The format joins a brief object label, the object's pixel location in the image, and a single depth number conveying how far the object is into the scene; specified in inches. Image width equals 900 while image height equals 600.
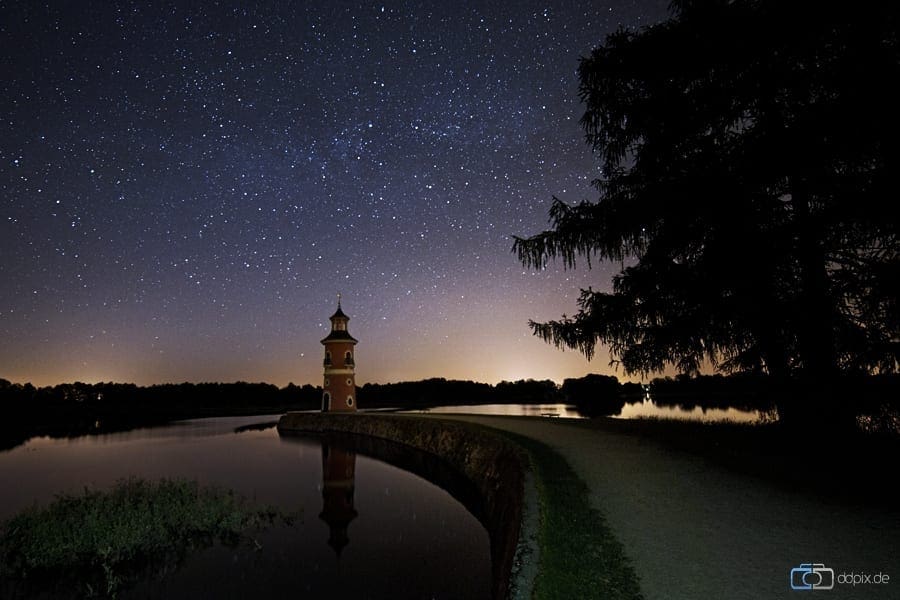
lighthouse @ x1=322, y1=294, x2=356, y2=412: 1873.8
